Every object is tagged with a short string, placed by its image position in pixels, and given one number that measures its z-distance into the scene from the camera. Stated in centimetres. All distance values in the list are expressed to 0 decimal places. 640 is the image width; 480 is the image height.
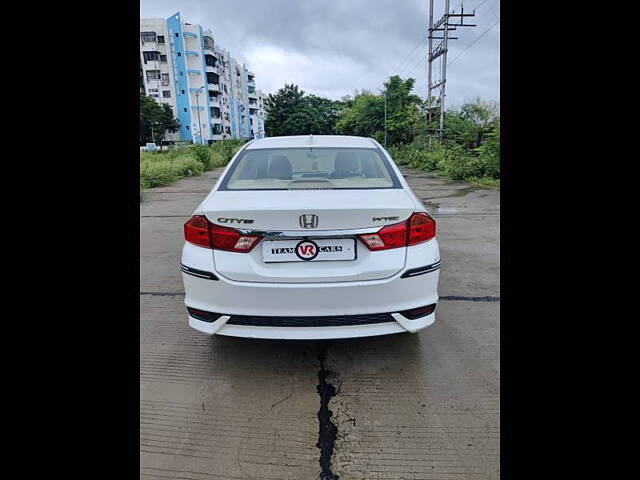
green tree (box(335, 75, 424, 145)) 2636
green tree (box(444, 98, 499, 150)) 1725
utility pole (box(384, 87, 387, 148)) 2708
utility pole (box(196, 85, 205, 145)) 5159
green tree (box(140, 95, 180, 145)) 4453
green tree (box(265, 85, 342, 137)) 4566
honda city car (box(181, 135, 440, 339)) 190
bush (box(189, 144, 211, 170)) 2041
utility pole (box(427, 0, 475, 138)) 2152
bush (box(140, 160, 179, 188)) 1334
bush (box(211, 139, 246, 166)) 2439
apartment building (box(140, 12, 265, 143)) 4922
